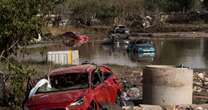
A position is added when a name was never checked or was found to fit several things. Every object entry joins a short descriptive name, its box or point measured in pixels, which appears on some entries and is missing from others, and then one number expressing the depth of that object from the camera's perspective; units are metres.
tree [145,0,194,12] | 131.38
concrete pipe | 16.91
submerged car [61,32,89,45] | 81.17
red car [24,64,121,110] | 13.29
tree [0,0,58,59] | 15.76
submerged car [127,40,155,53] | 58.87
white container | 39.38
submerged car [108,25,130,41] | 82.13
